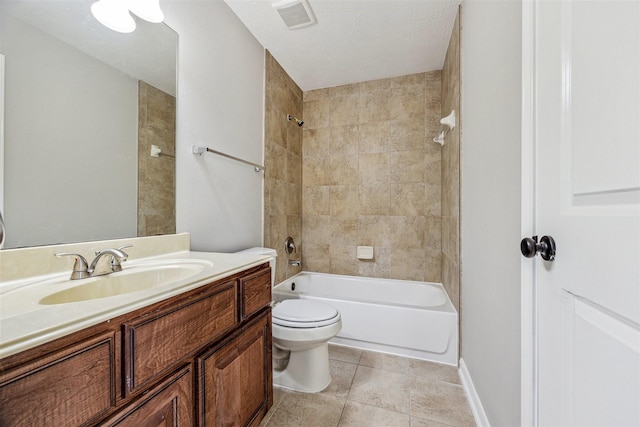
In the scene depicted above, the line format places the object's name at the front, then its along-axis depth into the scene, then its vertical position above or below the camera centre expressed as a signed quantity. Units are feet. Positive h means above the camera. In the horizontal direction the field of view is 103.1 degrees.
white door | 1.40 +0.04
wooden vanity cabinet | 1.49 -1.23
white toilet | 4.53 -2.30
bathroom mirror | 2.70 +1.11
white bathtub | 5.63 -2.62
